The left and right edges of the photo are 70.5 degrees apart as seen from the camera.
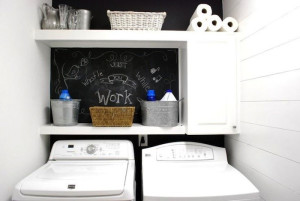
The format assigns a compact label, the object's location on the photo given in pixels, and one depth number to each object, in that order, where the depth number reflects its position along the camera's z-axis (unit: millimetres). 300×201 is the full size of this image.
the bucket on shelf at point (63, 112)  1605
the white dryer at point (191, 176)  1211
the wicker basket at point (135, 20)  1525
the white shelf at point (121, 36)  1548
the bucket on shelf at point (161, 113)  1584
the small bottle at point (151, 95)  1696
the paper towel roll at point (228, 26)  1618
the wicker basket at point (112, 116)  1562
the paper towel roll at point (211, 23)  1604
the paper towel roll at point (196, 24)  1591
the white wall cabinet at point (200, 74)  1551
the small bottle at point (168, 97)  1652
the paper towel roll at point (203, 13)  1595
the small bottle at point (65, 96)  1636
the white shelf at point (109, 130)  1598
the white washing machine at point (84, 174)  1180
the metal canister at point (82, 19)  1627
